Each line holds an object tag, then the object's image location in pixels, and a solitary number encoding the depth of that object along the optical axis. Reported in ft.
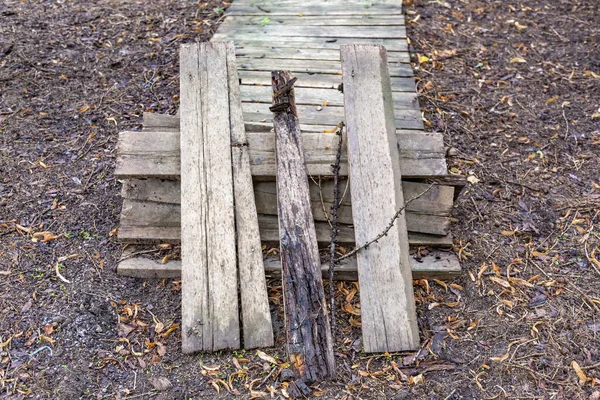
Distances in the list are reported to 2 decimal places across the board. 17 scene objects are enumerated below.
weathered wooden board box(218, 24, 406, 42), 19.48
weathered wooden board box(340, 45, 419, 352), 10.45
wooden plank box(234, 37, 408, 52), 18.75
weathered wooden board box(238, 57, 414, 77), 17.40
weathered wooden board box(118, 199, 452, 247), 12.03
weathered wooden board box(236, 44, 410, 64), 18.12
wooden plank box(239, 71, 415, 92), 16.61
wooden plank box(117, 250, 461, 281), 11.68
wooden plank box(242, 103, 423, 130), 15.12
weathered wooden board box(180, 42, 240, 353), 10.45
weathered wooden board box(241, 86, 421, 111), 15.87
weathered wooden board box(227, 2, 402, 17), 20.98
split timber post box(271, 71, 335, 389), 9.84
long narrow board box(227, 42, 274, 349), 10.46
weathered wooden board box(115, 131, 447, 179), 11.93
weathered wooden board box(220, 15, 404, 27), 20.25
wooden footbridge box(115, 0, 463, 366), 10.66
